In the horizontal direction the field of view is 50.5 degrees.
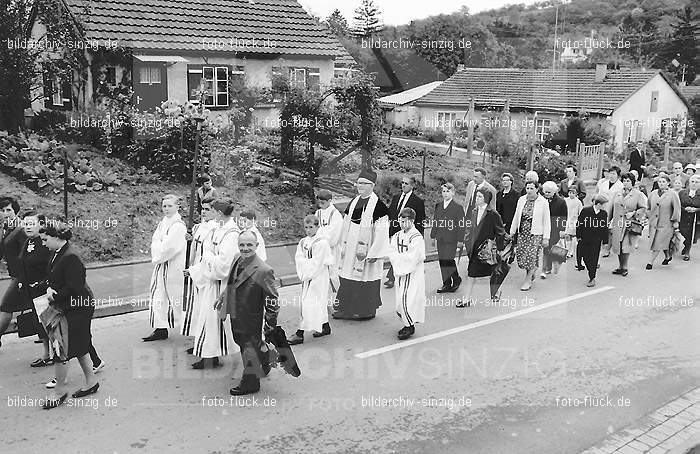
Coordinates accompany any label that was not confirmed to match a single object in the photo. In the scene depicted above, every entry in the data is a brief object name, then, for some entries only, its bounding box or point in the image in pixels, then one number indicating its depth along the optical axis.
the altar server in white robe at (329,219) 9.84
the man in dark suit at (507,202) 12.89
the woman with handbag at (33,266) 7.90
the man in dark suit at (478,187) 11.84
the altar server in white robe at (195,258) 8.46
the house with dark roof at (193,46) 18.23
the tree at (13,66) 16.38
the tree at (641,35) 78.88
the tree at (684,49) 73.81
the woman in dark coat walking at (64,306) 7.15
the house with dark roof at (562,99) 36.31
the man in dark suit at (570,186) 14.56
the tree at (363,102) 16.89
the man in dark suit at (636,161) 22.26
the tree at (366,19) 61.19
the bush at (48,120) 17.02
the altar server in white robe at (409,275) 9.40
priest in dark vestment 10.23
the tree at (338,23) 56.83
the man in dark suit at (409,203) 11.53
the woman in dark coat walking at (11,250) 8.22
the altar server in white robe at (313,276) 9.04
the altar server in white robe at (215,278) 7.95
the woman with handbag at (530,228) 12.09
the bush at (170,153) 15.75
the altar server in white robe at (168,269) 8.90
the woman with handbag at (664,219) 13.84
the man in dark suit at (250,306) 7.39
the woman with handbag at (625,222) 13.31
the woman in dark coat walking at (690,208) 14.43
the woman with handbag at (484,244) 10.92
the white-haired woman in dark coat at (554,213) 12.56
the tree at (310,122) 16.39
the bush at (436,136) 34.56
